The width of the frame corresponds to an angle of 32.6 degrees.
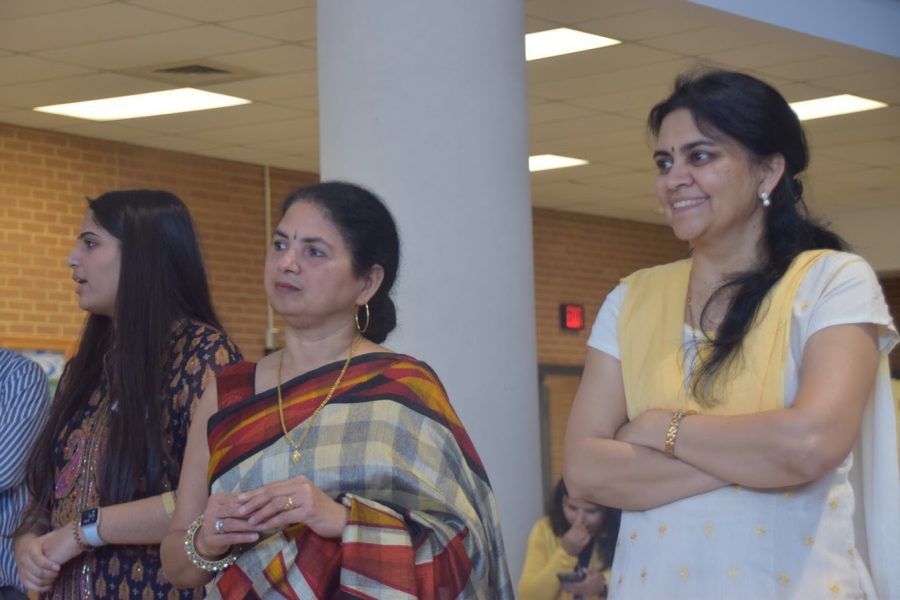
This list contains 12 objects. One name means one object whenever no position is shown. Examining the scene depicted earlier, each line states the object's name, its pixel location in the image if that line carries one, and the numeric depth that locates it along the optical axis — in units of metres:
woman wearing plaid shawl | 2.68
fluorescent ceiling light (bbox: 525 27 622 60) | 7.96
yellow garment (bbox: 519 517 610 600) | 5.96
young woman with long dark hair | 3.30
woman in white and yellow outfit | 2.50
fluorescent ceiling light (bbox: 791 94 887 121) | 9.82
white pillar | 5.48
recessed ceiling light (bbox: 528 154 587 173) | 11.37
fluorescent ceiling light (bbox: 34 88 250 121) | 9.11
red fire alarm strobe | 13.82
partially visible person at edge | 3.71
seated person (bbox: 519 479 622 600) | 6.07
